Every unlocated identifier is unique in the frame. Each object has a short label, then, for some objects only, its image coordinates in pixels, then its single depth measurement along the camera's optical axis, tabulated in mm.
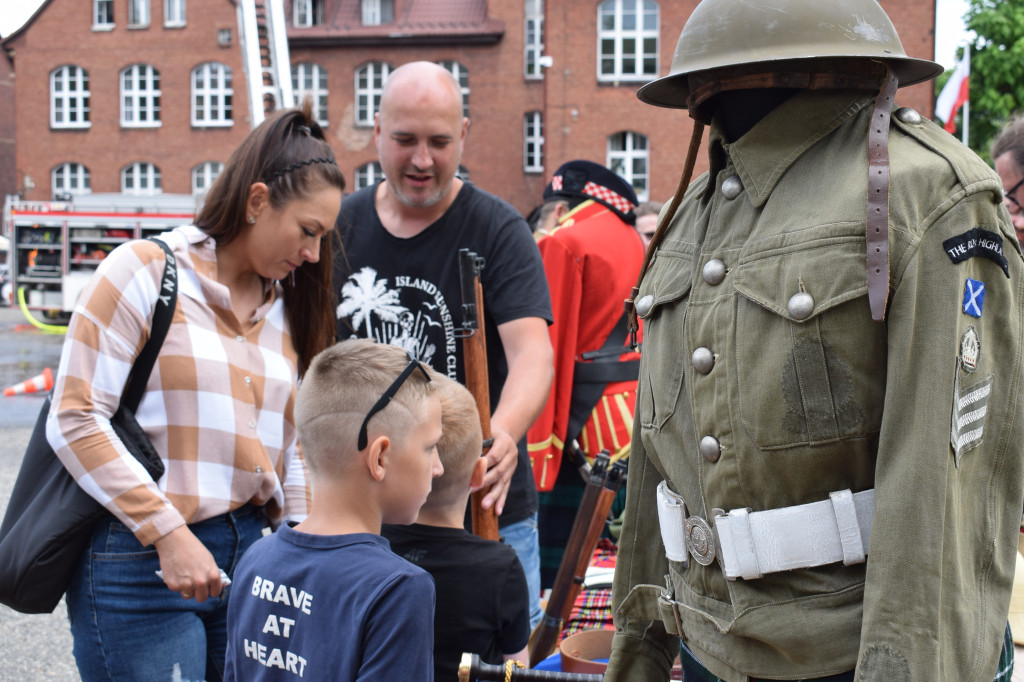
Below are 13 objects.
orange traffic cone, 11539
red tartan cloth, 3779
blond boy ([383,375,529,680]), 2416
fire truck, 25484
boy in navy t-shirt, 1829
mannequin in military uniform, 1406
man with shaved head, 3074
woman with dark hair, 2271
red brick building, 29594
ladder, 7336
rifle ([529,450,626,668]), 3520
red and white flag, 17109
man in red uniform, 4316
